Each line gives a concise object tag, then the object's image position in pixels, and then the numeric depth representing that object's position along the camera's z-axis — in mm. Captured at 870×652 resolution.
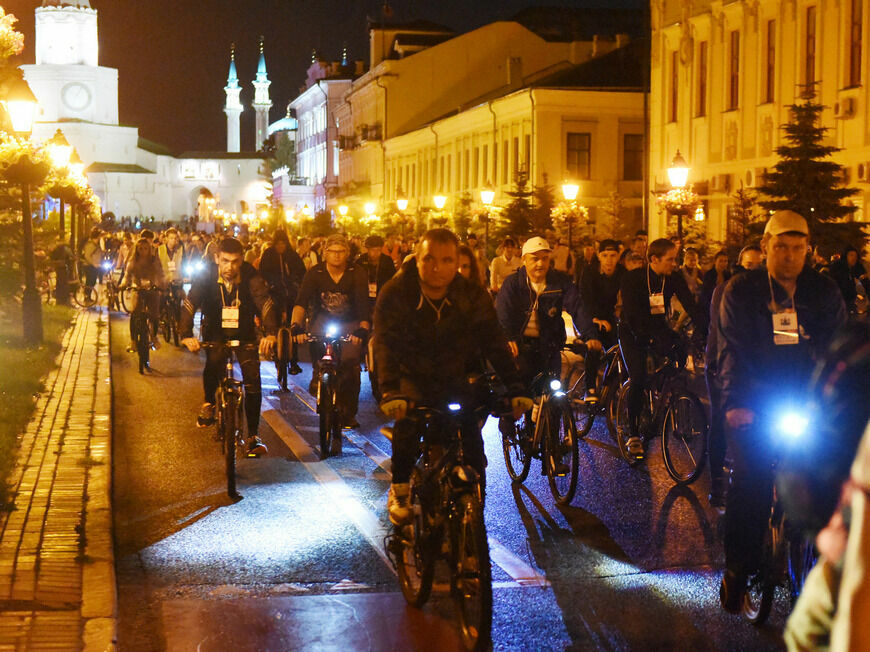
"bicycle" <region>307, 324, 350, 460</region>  11500
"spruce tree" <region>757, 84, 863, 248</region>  22094
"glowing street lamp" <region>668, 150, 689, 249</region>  24875
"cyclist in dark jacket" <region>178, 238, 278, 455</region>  10164
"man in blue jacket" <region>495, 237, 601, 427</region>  10039
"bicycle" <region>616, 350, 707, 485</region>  9695
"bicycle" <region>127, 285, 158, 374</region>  18594
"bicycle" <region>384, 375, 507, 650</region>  5656
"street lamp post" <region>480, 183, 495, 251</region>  37750
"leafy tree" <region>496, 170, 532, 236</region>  37531
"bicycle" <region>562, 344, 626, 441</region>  11461
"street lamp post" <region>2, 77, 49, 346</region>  19438
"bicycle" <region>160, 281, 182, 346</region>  23875
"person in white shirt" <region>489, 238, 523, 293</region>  21428
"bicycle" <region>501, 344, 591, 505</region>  9156
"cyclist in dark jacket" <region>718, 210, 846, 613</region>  6141
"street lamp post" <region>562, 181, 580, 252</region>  32906
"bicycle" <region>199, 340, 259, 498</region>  9500
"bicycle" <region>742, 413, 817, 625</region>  5730
